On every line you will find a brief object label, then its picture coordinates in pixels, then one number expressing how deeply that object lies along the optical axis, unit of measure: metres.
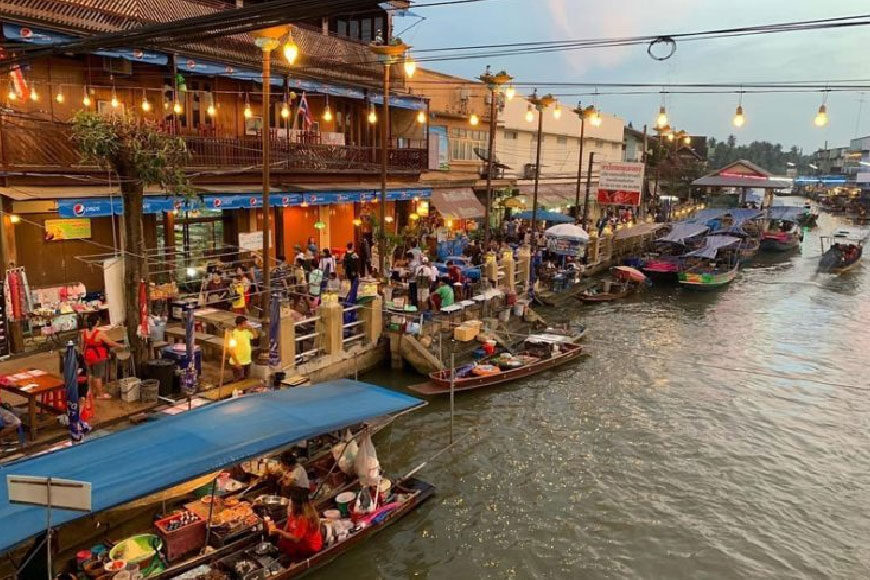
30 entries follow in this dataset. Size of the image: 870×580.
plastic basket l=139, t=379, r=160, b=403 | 14.21
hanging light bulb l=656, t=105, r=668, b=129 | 21.80
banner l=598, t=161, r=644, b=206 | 39.62
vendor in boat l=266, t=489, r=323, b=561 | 10.91
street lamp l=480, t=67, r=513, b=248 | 25.77
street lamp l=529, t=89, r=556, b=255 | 29.86
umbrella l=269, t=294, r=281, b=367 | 16.53
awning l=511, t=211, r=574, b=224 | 39.53
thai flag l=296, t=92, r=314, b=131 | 25.84
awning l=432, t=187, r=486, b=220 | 34.78
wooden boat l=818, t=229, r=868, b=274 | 46.66
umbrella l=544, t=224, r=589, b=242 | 33.94
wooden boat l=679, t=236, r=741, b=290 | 38.94
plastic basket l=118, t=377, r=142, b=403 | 14.19
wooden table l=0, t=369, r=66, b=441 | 12.09
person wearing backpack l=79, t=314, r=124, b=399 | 14.09
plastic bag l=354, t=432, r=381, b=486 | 12.66
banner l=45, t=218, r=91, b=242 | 19.19
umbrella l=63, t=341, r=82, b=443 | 11.91
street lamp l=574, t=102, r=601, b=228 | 33.61
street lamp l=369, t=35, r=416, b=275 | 20.34
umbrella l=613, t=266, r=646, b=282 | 36.94
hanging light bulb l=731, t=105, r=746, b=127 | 18.12
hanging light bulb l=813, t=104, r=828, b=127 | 17.43
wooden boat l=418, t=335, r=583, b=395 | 19.55
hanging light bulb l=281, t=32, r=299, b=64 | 13.19
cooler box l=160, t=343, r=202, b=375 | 15.49
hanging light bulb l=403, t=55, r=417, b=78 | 17.97
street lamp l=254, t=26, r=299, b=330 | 13.38
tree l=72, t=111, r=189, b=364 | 13.61
